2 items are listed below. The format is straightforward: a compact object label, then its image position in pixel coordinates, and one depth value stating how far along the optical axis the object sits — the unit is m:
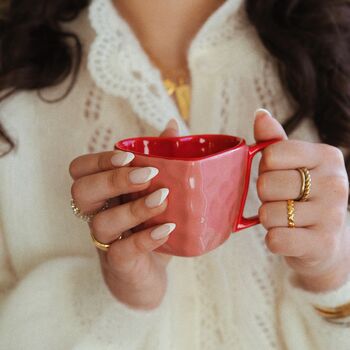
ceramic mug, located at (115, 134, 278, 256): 0.45
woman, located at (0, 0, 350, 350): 0.68
